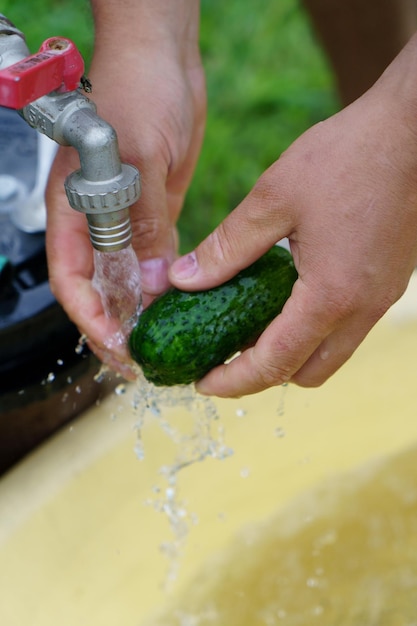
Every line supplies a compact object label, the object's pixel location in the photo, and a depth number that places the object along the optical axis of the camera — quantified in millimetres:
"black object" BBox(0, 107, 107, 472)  807
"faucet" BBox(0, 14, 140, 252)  609
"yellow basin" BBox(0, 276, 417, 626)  793
